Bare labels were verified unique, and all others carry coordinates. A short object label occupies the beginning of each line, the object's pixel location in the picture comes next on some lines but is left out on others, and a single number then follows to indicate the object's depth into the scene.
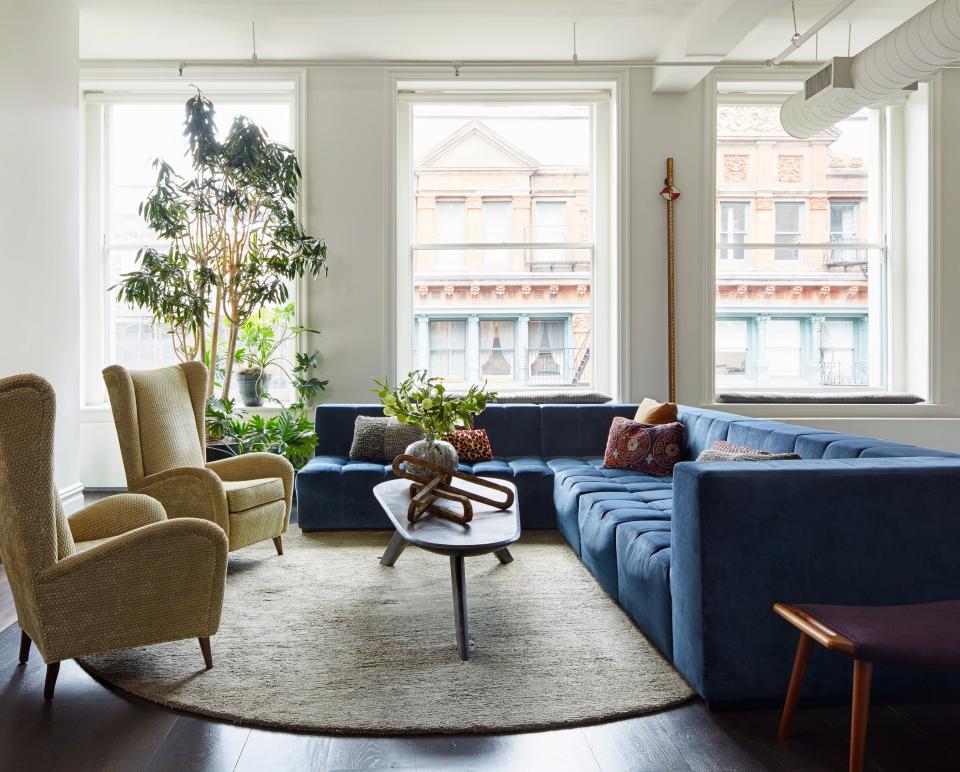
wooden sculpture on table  3.08
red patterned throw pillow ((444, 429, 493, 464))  4.93
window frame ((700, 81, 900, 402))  5.88
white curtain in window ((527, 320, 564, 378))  6.26
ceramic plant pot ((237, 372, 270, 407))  5.79
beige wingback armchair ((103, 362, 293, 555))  3.60
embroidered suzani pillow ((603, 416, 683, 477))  4.44
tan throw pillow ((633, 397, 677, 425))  4.75
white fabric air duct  4.04
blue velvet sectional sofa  2.23
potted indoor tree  5.23
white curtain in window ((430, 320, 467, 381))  6.21
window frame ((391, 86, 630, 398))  5.92
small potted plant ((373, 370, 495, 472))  3.51
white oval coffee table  2.68
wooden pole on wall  5.86
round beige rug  2.29
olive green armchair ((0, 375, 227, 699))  2.23
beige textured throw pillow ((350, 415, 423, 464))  4.86
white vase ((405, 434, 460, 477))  3.55
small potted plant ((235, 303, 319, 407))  5.78
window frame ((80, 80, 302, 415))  5.99
